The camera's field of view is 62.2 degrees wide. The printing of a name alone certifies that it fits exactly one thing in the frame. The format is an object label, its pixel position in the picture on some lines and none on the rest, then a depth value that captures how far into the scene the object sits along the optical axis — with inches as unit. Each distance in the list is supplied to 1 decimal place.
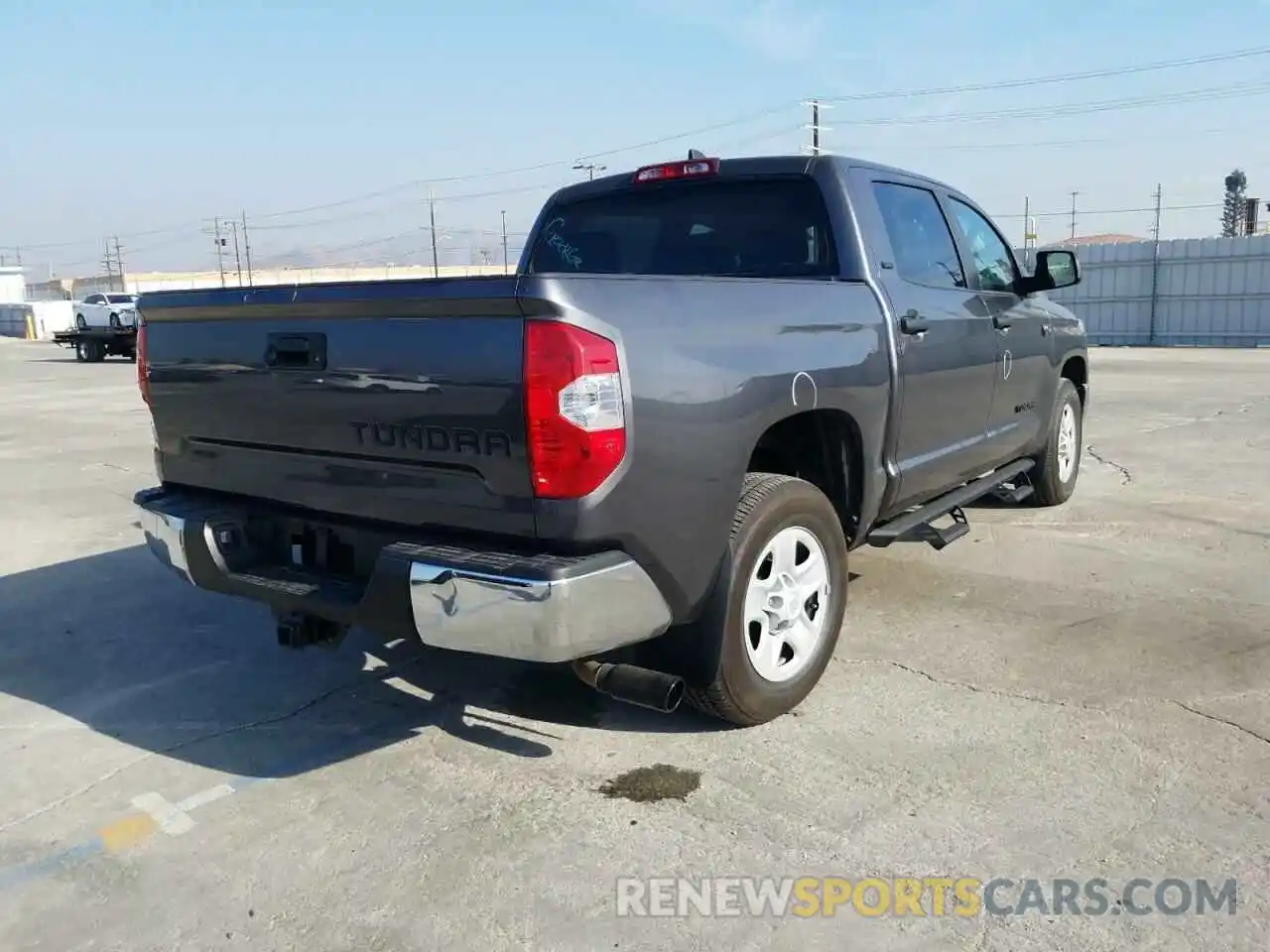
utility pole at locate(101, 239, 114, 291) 4455.5
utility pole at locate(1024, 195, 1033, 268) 1314.0
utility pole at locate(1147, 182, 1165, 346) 1053.8
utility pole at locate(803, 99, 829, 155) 1688.0
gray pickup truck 111.0
